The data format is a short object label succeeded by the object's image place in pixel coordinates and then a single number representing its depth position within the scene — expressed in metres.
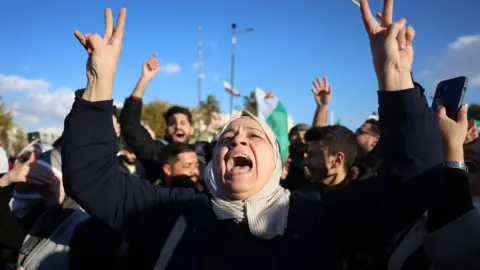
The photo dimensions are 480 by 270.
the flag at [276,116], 3.39
